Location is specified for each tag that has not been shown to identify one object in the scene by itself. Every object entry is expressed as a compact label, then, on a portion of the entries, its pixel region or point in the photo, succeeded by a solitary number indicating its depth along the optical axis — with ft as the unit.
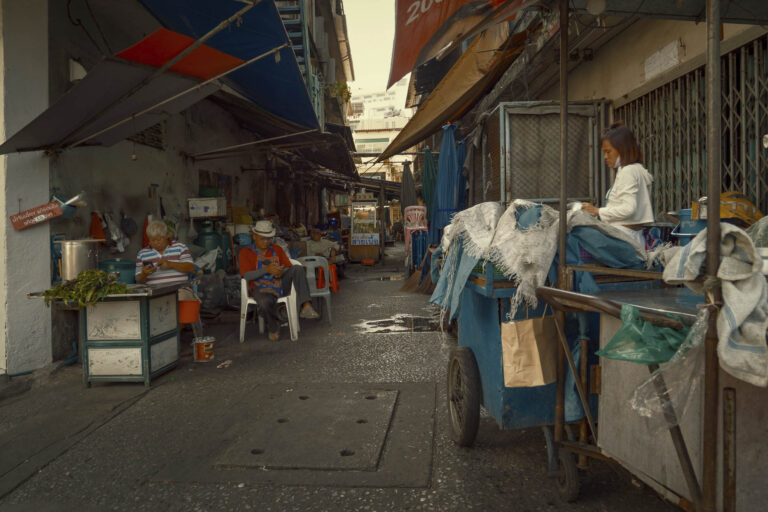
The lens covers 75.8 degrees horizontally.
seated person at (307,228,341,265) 38.88
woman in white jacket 10.17
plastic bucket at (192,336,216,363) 17.69
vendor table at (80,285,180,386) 15.07
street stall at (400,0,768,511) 4.64
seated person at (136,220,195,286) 17.71
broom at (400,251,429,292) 33.96
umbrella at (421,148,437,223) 33.76
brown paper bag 7.86
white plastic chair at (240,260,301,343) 20.31
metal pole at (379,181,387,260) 59.52
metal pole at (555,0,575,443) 8.00
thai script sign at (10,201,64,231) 15.55
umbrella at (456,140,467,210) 26.76
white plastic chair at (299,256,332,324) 23.62
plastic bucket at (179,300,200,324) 17.76
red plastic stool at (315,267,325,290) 25.58
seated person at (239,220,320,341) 20.80
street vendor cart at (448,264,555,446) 8.55
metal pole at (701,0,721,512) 4.57
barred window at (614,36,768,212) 12.59
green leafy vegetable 14.11
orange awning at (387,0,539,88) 7.91
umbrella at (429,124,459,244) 26.45
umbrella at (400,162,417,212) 45.19
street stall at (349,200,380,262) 57.93
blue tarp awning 15.30
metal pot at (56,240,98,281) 14.97
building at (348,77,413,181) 148.45
